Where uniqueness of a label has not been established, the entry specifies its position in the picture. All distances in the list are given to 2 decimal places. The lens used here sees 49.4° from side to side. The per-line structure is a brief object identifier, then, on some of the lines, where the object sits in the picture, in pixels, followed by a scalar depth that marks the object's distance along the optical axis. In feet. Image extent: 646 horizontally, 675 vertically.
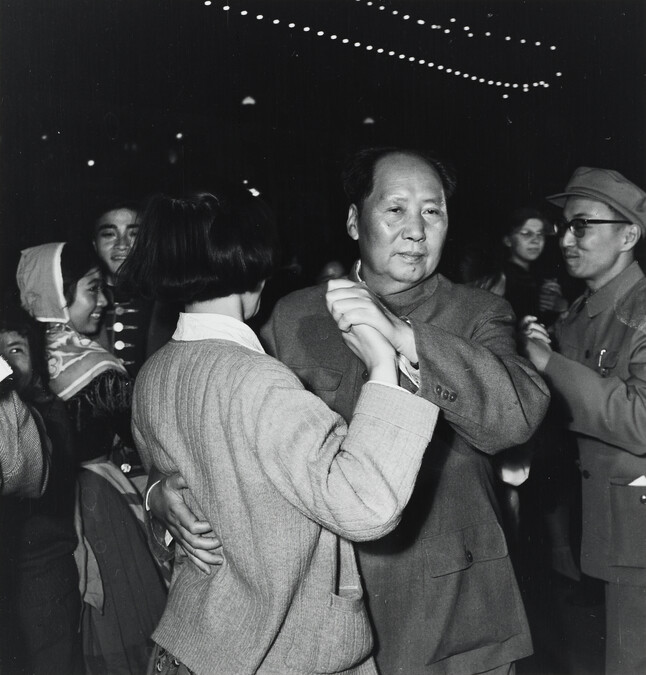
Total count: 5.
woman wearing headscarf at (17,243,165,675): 7.35
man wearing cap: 6.37
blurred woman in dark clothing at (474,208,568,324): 10.61
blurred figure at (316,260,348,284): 10.33
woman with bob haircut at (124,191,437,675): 3.36
